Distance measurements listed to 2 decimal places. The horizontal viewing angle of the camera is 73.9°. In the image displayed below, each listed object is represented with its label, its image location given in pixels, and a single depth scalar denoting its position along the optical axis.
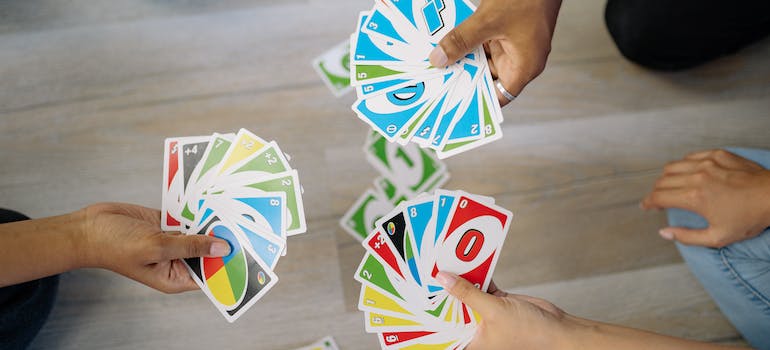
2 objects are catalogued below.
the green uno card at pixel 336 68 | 1.64
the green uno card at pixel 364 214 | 1.54
